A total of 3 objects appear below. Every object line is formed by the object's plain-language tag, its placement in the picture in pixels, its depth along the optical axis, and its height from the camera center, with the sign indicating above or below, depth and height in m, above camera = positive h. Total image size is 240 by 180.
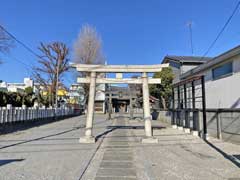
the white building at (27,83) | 35.96 +4.07
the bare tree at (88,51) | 25.18 +7.06
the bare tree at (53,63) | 25.44 +5.49
